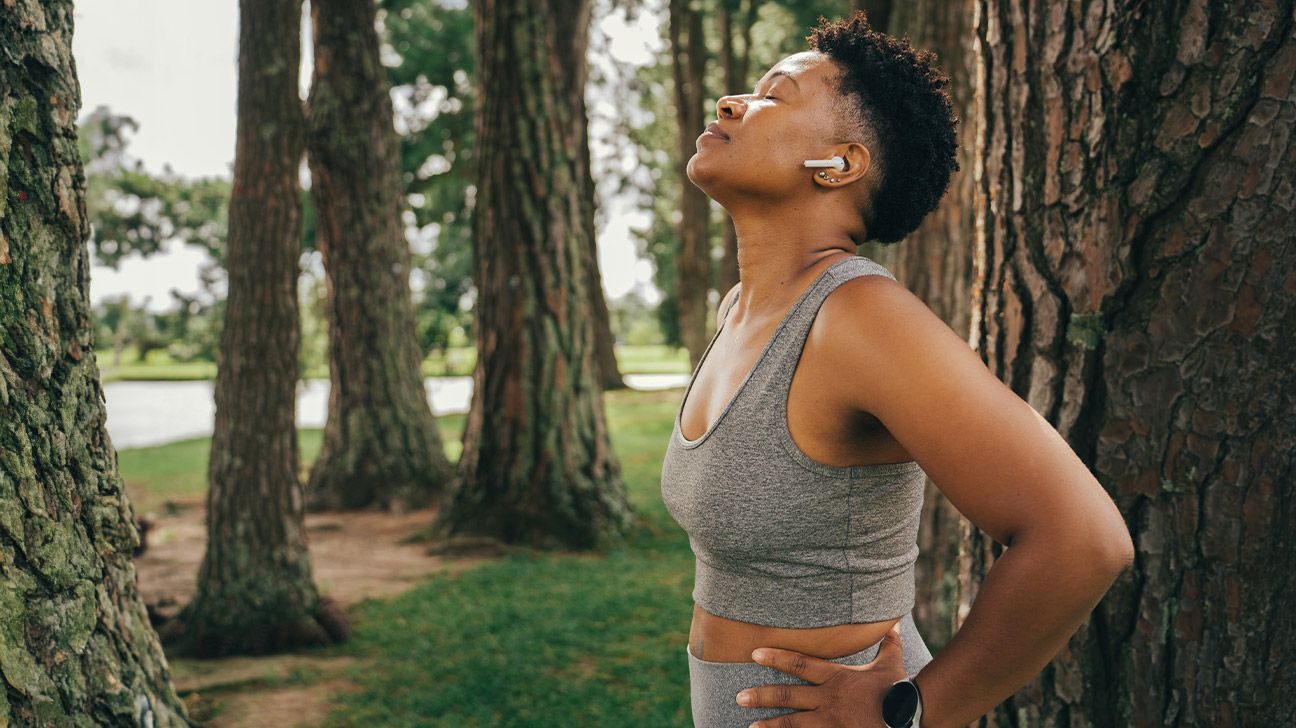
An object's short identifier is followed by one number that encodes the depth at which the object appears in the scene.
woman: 1.60
